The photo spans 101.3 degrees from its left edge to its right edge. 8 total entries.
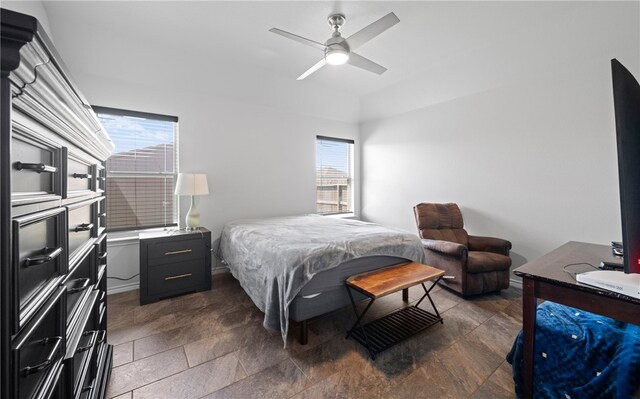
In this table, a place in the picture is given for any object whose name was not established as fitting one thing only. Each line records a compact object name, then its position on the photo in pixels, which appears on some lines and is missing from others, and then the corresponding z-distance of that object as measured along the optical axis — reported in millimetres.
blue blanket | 1175
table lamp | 3008
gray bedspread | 1930
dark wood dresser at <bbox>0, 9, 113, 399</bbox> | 548
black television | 916
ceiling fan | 2110
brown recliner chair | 2766
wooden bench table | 1959
